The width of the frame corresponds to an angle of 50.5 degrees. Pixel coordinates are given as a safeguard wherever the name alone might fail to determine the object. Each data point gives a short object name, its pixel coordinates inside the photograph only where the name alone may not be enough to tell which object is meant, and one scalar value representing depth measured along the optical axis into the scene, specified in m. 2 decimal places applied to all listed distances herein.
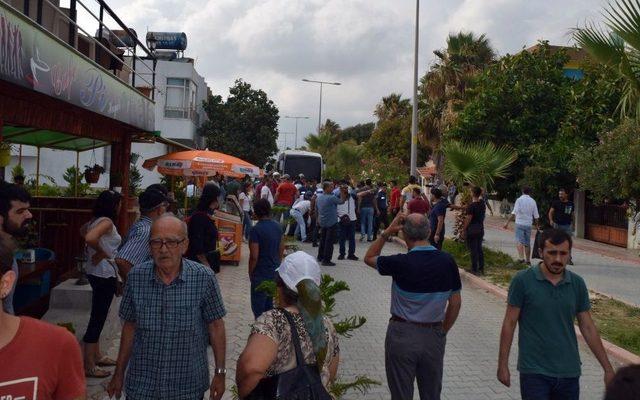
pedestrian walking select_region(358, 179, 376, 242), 18.23
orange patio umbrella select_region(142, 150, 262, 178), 13.99
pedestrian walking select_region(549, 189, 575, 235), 13.95
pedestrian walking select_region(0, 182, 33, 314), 4.25
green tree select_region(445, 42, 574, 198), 25.44
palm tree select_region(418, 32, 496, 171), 34.31
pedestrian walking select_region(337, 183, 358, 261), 15.14
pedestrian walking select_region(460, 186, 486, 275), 12.74
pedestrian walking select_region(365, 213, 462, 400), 4.50
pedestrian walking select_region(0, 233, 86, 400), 2.19
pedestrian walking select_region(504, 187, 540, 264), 13.80
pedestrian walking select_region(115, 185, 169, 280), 4.91
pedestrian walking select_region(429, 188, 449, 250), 13.10
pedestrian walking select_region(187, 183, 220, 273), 6.50
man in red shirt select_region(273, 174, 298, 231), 18.98
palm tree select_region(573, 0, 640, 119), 7.02
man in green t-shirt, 4.14
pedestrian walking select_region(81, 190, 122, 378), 5.88
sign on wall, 4.60
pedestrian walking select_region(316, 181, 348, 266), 13.82
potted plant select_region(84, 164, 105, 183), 11.43
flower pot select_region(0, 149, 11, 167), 6.46
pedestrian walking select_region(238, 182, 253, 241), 15.81
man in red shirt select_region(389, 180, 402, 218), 19.84
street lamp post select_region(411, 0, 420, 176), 23.11
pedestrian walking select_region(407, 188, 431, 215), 11.95
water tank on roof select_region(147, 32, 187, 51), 41.94
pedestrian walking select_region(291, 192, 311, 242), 18.42
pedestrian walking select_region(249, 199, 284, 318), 7.00
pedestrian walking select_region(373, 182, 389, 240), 19.81
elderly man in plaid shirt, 3.54
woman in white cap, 3.07
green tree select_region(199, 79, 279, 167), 43.84
